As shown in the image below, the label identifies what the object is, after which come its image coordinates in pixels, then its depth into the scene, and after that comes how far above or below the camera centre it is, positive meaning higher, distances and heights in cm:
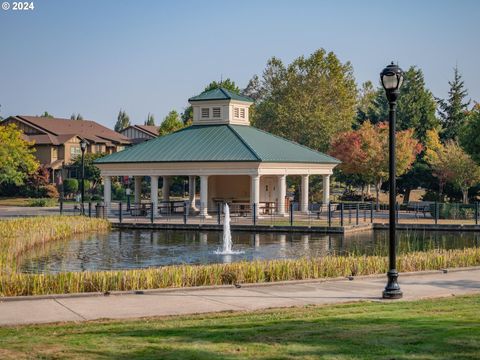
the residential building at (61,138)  9762 +786
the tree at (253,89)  11146 +1586
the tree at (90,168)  9450 +383
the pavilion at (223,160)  5250 +274
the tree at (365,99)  8144 +1450
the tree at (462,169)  6153 +252
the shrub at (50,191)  8700 +112
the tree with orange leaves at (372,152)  6406 +391
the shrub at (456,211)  5369 -51
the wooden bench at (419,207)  5650 -28
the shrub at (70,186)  8881 +168
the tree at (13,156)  7925 +437
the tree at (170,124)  8956 +841
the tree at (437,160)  6493 +349
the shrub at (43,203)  7225 -11
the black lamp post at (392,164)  1739 +85
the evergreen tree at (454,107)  8242 +997
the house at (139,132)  13000 +1109
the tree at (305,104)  7600 +913
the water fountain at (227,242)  3525 -185
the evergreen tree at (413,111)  7838 +875
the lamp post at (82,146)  5012 +337
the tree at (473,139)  5466 +422
